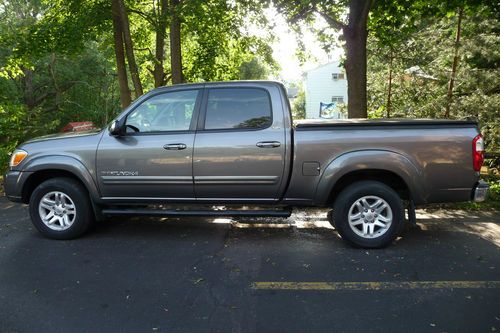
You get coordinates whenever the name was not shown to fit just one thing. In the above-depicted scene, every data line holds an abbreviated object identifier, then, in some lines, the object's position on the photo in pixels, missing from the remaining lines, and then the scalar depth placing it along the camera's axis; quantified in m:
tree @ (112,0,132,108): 11.93
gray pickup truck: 4.63
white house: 48.47
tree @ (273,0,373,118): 8.22
